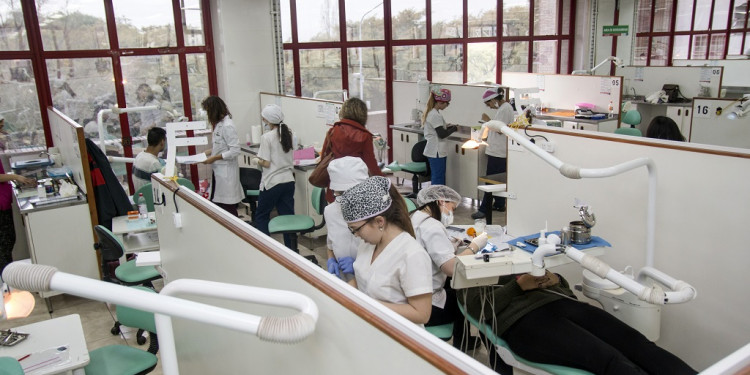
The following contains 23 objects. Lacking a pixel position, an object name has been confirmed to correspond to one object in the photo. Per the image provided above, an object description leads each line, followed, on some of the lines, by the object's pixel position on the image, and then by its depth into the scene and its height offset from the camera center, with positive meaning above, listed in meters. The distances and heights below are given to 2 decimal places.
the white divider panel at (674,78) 7.56 -0.39
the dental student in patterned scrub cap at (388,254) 1.97 -0.68
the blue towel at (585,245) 2.70 -0.90
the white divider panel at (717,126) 5.34 -0.73
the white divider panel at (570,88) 6.88 -0.44
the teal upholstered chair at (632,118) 5.67 -0.66
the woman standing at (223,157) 4.57 -0.72
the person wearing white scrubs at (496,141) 5.38 -0.81
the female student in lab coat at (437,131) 5.80 -0.74
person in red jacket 3.93 -0.51
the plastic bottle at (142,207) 4.24 -1.03
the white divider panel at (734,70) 9.90 -0.39
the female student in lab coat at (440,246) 2.53 -0.84
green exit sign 9.02 +0.34
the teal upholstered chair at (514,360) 2.19 -1.21
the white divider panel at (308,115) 5.27 -0.52
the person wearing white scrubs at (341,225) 2.61 -0.78
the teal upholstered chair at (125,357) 2.47 -1.27
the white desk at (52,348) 2.21 -1.12
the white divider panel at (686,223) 2.46 -0.80
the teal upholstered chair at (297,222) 4.08 -1.15
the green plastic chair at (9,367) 1.92 -0.99
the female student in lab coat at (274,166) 4.39 -0.79
